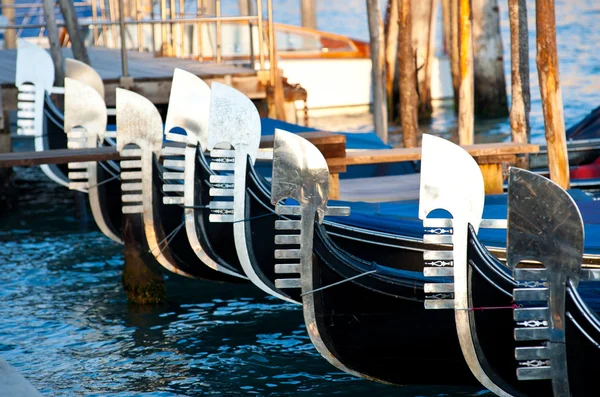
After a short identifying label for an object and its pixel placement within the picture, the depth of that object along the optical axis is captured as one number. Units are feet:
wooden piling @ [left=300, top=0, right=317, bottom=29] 122.96
